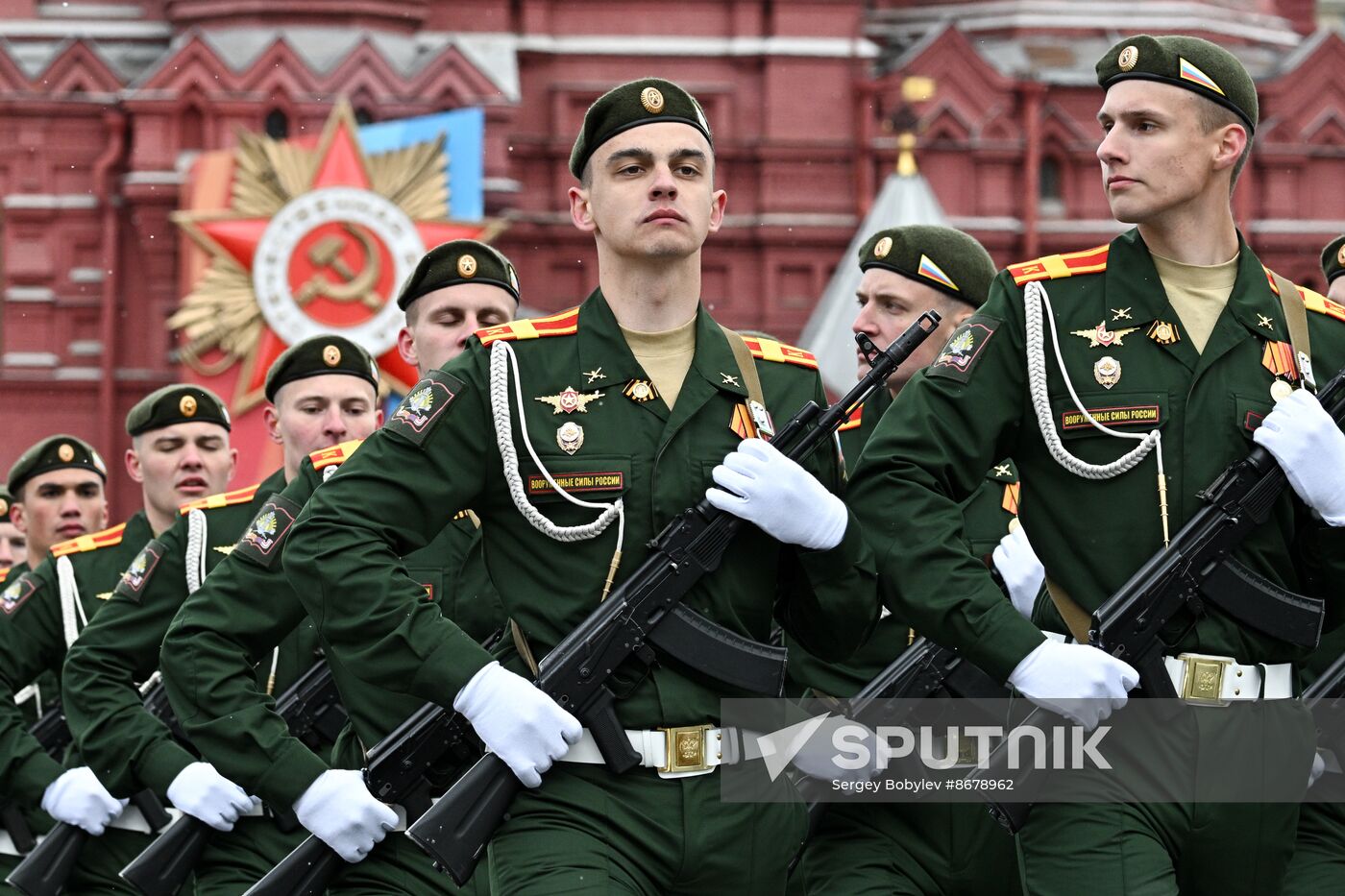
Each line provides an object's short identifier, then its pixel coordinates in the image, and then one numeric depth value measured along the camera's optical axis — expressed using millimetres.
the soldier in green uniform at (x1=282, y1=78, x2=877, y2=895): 9453
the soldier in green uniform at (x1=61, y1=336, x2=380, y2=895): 13117
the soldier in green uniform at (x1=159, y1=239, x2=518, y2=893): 11492
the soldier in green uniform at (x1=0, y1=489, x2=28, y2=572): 24469
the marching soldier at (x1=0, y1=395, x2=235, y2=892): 16703
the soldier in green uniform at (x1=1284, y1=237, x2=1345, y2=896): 11172
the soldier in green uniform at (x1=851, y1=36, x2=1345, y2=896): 9547
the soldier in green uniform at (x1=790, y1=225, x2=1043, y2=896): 11992
